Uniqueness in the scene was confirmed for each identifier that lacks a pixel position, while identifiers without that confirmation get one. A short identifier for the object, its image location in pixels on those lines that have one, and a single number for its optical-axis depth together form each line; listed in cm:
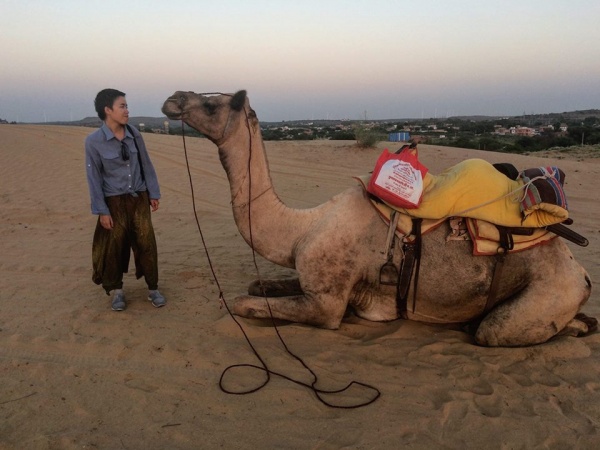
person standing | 470
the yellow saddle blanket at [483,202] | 387
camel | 395
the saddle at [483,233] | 382
